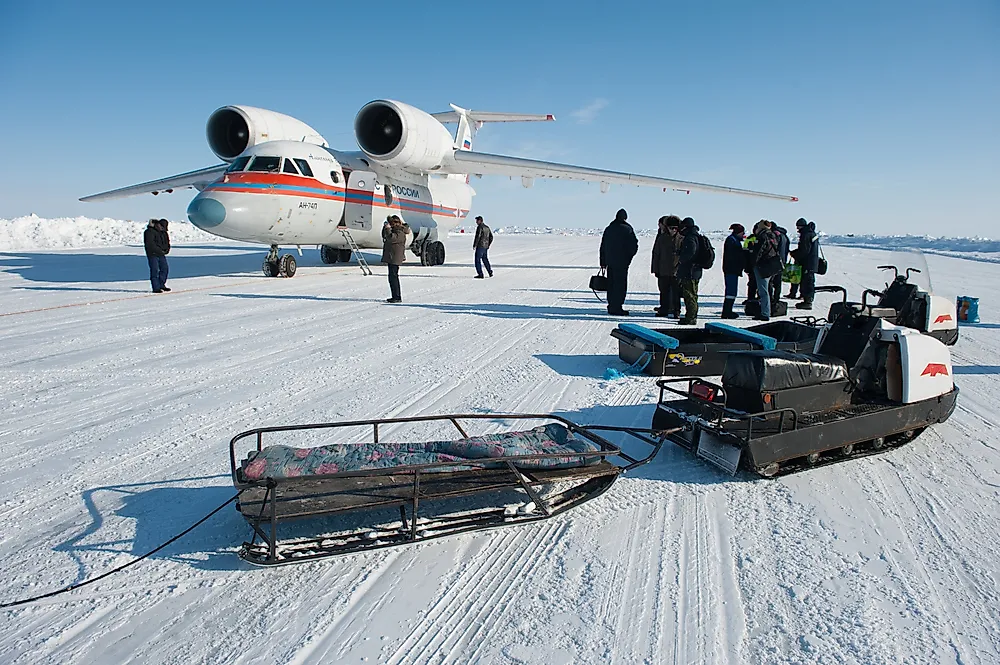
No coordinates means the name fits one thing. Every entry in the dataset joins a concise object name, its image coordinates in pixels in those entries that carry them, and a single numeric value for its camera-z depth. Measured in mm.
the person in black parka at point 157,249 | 11391
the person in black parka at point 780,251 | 10438
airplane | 13445
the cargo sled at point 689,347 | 6129
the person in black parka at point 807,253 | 10945
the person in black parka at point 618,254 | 9305
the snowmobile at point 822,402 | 3652
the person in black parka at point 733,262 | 9695
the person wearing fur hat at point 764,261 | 9242
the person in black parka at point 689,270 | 8477
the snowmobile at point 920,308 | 6160
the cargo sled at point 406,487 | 2770
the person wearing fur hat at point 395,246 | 10906
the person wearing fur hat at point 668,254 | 8914
